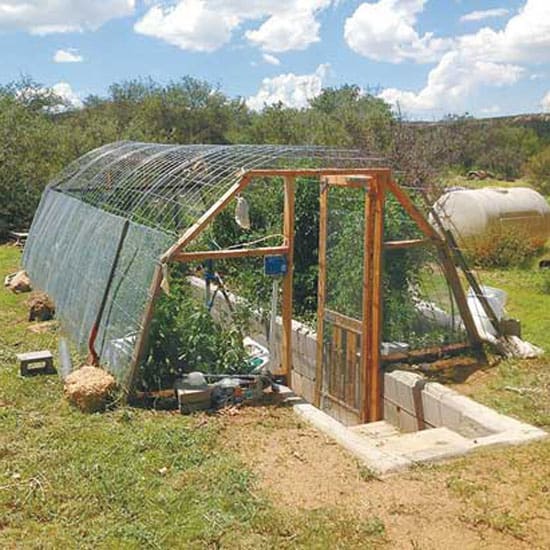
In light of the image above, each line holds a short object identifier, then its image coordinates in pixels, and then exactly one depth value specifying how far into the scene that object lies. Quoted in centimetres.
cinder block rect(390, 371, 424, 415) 667
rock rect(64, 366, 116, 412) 621
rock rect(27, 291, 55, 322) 991
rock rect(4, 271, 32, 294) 1177
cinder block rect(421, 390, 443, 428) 634
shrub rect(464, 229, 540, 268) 1366
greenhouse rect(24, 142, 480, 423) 698
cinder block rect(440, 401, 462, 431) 608
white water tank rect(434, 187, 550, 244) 1425
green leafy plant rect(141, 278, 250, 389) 664
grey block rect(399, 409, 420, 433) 664
